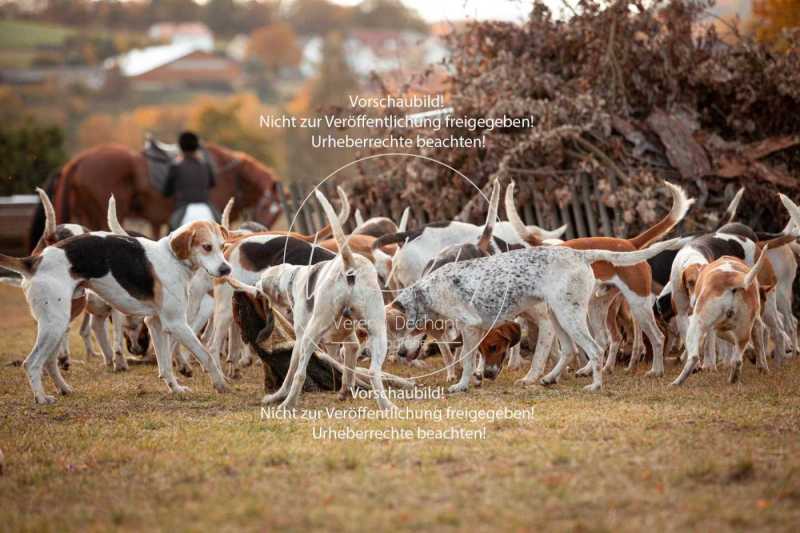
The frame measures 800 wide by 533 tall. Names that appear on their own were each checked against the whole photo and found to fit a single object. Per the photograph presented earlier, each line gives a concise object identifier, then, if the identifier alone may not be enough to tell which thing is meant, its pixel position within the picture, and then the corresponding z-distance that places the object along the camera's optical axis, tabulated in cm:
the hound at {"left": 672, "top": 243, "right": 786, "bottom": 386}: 1437
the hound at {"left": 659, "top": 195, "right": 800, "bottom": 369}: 1622
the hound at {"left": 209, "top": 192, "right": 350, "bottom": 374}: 1702
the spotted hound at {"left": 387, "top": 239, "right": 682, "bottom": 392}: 1493
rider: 3192
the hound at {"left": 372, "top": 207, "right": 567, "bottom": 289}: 1822
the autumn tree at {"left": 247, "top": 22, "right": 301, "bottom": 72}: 11362
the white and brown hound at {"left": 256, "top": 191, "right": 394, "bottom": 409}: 1325
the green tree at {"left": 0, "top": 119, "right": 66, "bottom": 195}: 5344
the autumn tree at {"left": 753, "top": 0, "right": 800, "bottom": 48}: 3325
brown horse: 3341
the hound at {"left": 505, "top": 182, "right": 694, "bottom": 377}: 1646
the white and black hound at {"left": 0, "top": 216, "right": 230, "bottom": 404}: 1455
